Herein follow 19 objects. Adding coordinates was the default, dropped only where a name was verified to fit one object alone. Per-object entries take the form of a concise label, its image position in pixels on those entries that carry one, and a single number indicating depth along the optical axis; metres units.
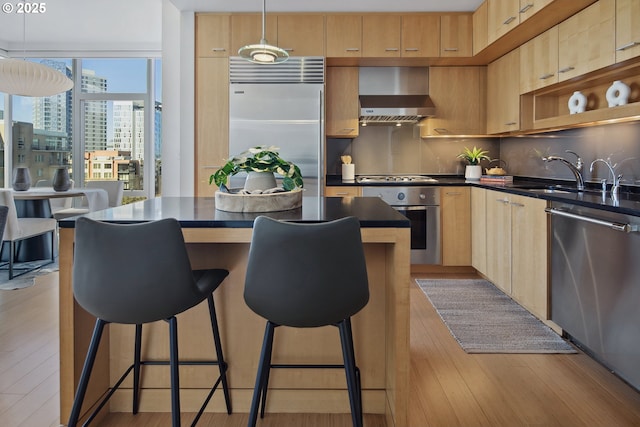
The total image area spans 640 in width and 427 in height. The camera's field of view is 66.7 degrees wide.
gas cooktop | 4.67
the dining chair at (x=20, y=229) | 4.11
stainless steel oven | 4.54
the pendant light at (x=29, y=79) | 4.43
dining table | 4.97
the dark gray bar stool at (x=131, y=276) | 1.57
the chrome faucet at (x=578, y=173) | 3.37
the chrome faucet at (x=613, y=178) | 2.88
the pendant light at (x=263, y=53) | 2.90
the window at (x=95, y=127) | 6.52
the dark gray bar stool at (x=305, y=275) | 1.54
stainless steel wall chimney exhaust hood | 4.84
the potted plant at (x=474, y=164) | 4.90
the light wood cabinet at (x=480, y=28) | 4.13
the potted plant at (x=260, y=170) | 2.18
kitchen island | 2.04
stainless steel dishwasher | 2.14
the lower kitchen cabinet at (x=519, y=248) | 3.07
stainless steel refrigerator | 4.44
